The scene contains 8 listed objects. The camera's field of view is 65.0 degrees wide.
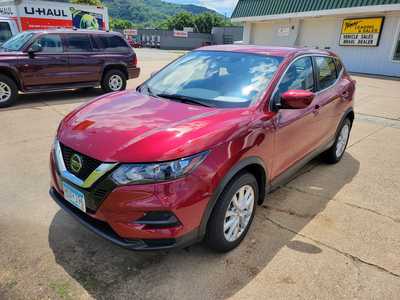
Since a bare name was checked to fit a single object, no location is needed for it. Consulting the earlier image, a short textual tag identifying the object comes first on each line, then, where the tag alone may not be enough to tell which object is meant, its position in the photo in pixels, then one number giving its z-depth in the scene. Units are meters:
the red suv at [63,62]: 7.43
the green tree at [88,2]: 36.43
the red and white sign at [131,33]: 50.38
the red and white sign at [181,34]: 48.44
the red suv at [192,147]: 2.10
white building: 15.97
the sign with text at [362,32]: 16.38
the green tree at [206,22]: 78.88
